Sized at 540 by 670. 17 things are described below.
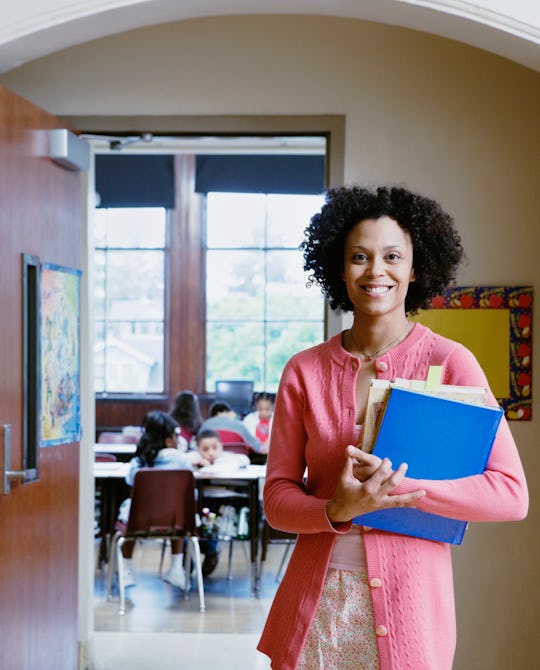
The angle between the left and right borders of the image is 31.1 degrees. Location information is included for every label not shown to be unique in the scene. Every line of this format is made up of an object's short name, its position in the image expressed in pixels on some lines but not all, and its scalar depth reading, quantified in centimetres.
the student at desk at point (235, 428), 815
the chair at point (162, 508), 611
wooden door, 340
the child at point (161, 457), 656
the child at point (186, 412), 882
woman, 178
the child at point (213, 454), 706
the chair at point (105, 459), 741
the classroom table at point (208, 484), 659
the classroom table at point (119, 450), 781
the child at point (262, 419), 901
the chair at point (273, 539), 697
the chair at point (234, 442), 788
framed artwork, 378
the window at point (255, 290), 1123
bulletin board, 429
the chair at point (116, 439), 852
